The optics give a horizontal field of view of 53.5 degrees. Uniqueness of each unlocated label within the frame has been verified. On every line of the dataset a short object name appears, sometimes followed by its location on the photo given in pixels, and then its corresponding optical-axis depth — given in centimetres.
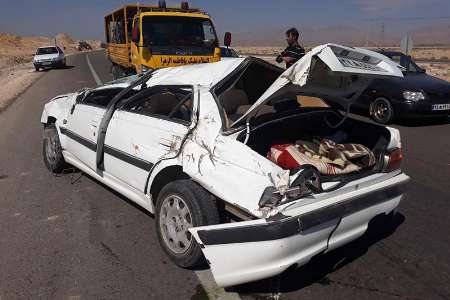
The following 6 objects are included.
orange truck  1094
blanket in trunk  337
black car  920
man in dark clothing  773
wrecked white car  284
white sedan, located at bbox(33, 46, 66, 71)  2730
